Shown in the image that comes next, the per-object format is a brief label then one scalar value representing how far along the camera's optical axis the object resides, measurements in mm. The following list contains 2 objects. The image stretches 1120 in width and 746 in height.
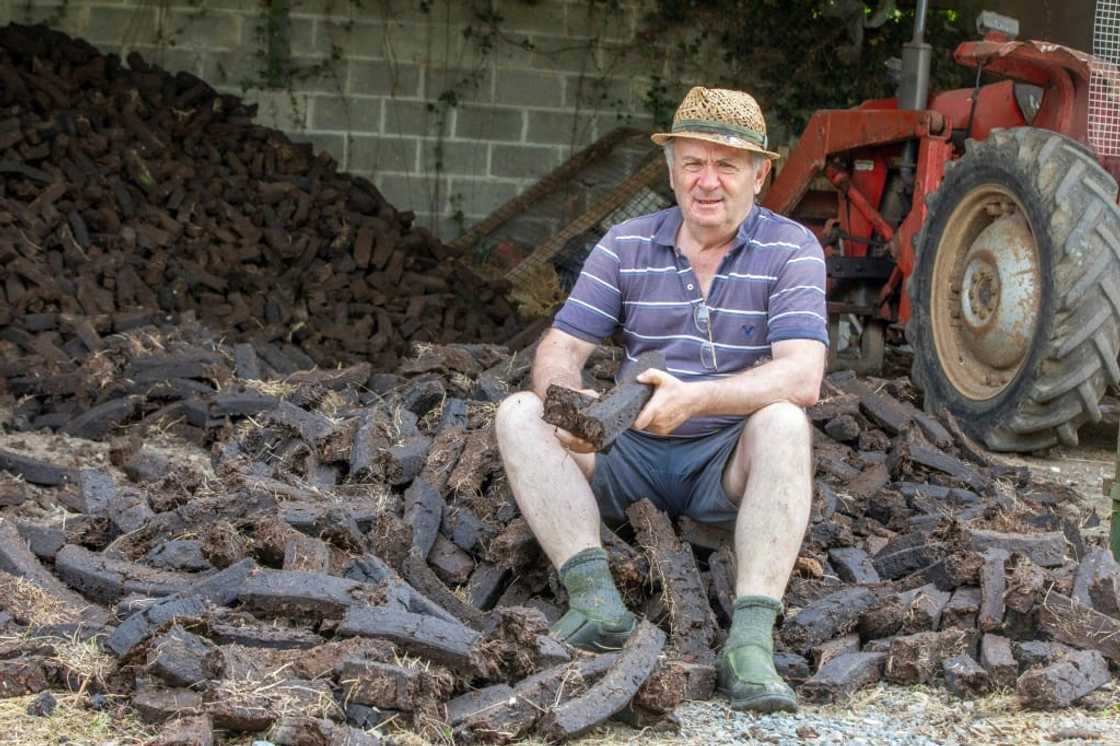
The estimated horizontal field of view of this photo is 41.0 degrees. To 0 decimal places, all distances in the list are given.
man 4570
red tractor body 8250
